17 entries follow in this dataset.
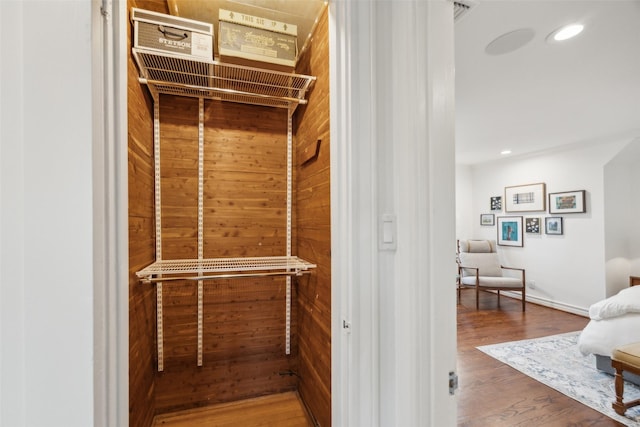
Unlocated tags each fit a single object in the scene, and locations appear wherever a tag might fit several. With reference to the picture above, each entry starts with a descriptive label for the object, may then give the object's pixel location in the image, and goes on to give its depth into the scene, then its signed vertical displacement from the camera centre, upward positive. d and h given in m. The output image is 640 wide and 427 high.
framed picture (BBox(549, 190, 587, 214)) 3.96 +0.18
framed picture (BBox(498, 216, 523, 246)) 4.85 -0.29
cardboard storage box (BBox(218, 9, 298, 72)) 1.43 +0.94
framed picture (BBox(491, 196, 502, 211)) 5.18 +0.22
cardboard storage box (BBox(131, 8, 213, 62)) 1.26 +0.89
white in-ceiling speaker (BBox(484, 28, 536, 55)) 1.68 +1.11
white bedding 2.28 -0.96
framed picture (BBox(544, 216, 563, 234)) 4.26 -0.17
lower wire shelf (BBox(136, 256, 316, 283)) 1.57 -0.31
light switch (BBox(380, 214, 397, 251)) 0.86 -0.05
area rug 2.14 -1.45
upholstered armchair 4.32 -0.95
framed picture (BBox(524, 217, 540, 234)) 4.56 -0.18
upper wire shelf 1.42 +0.80
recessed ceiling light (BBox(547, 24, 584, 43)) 1.63 +1.11
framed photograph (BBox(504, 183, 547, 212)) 4.49 +0.28
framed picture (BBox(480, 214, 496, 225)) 5.32 -0.09
